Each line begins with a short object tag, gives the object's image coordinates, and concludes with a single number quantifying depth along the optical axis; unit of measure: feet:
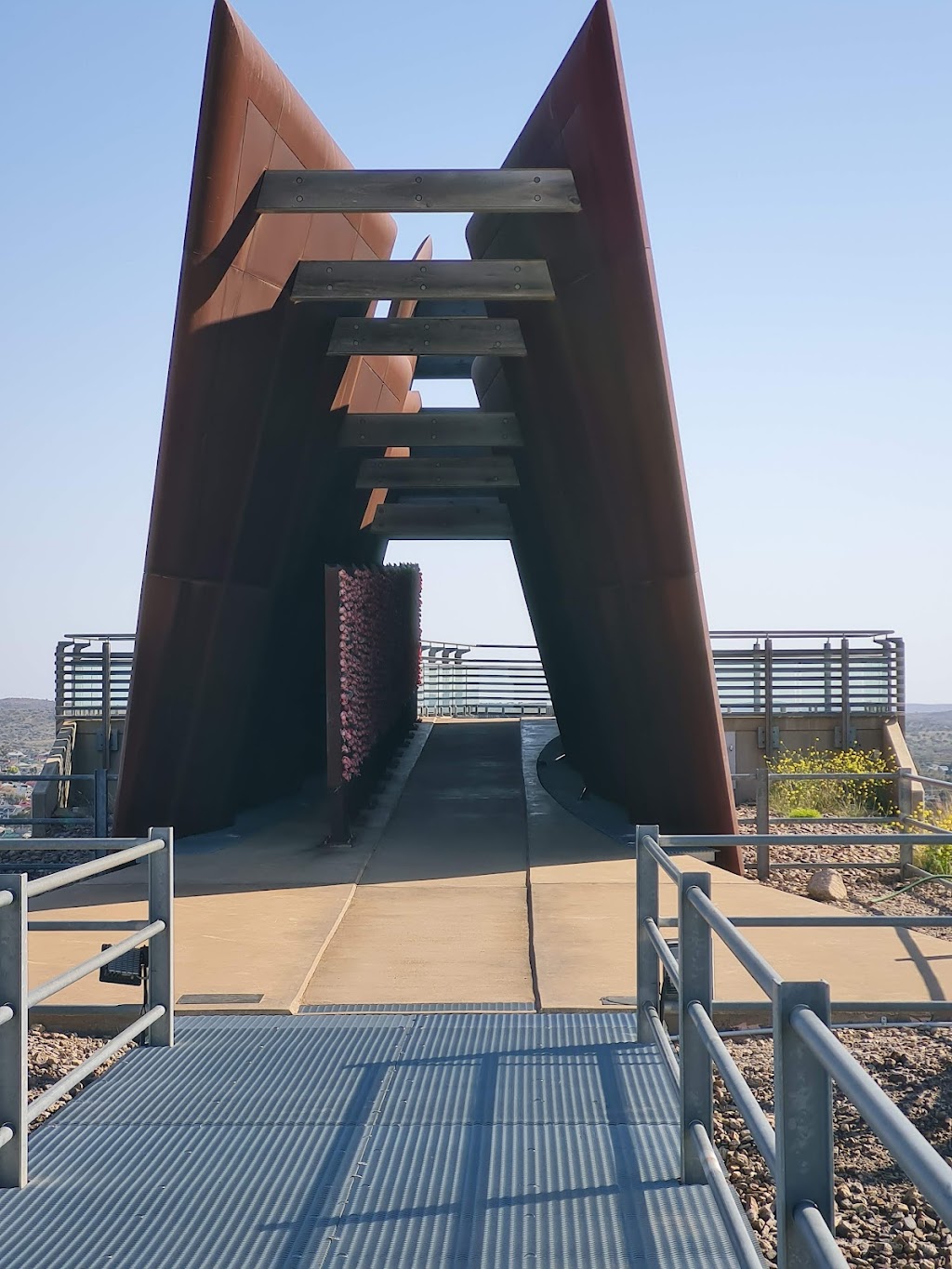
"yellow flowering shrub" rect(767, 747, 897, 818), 58.95
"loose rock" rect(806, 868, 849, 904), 39.09
